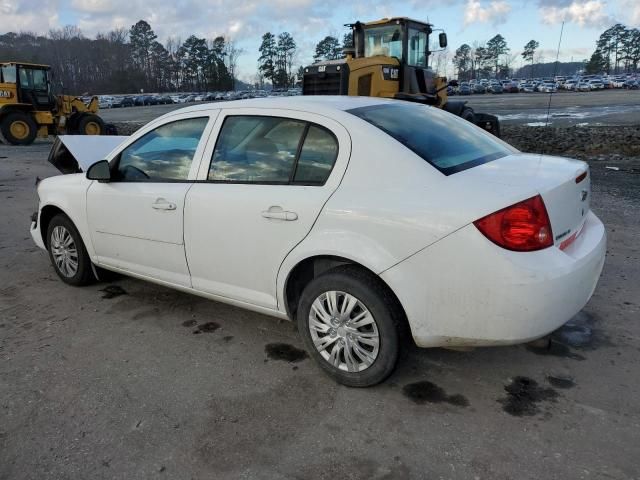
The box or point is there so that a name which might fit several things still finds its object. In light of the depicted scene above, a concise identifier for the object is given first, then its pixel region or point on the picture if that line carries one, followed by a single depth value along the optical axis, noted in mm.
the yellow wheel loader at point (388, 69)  12062
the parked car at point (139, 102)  70375
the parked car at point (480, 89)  73038
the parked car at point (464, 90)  71588
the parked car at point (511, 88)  70312
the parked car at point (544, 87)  64875
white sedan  2625
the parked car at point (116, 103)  69438
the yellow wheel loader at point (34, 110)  19938
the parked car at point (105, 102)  67569
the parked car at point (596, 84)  66875
